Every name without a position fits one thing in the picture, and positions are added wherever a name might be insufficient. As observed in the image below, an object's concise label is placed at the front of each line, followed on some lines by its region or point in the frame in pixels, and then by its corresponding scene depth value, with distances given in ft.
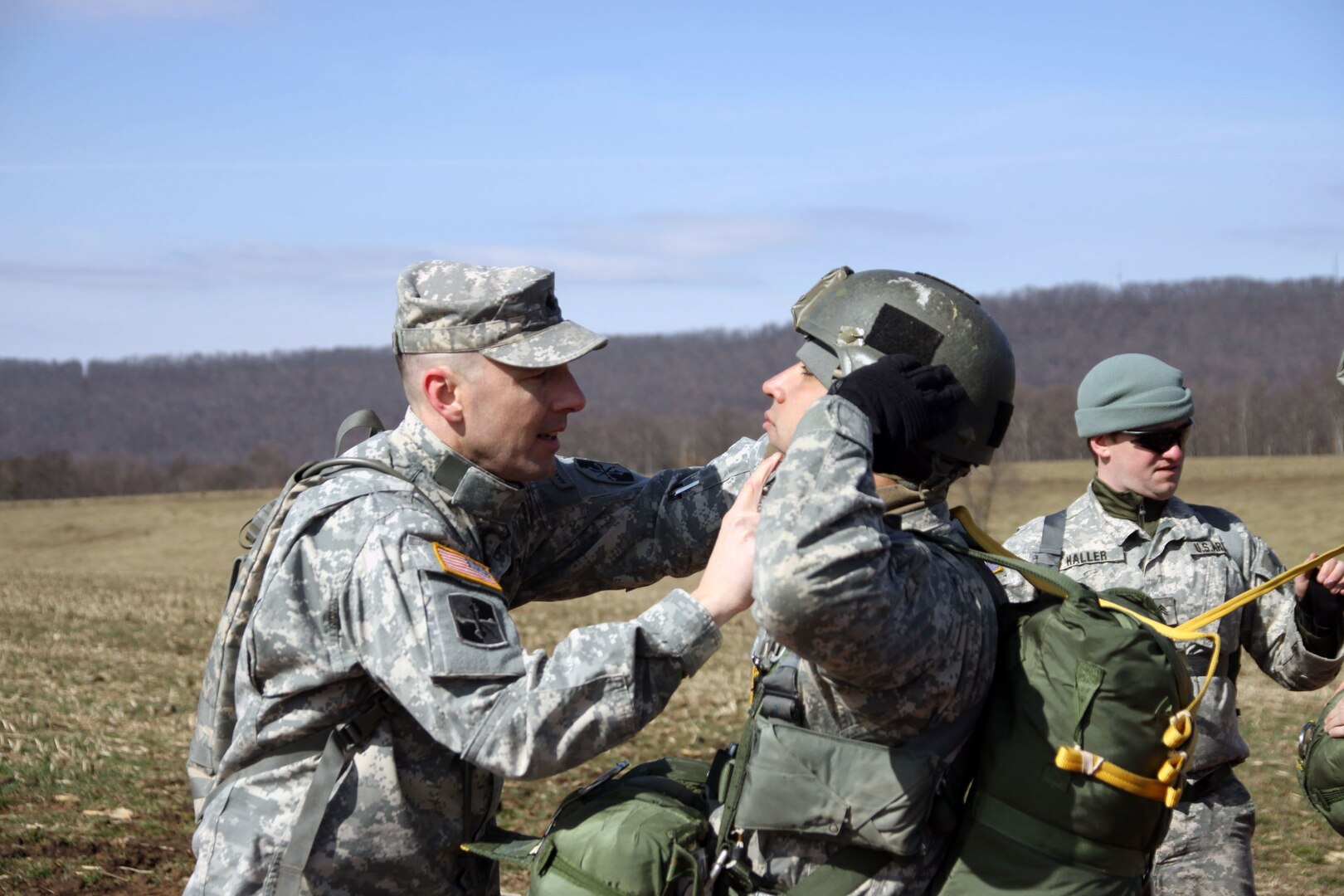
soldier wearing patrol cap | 10.34
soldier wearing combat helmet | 8.64
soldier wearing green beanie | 16.29
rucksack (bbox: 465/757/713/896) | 9.84
